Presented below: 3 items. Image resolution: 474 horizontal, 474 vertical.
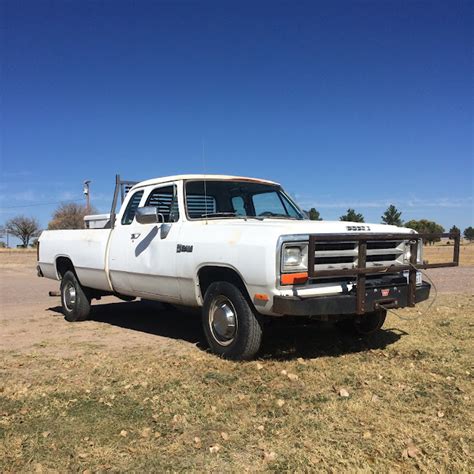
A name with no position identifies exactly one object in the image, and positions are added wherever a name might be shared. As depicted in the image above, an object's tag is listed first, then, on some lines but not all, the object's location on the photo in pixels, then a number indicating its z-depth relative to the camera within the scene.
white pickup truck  4.91
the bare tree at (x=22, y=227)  74.75
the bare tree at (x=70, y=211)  48.31
